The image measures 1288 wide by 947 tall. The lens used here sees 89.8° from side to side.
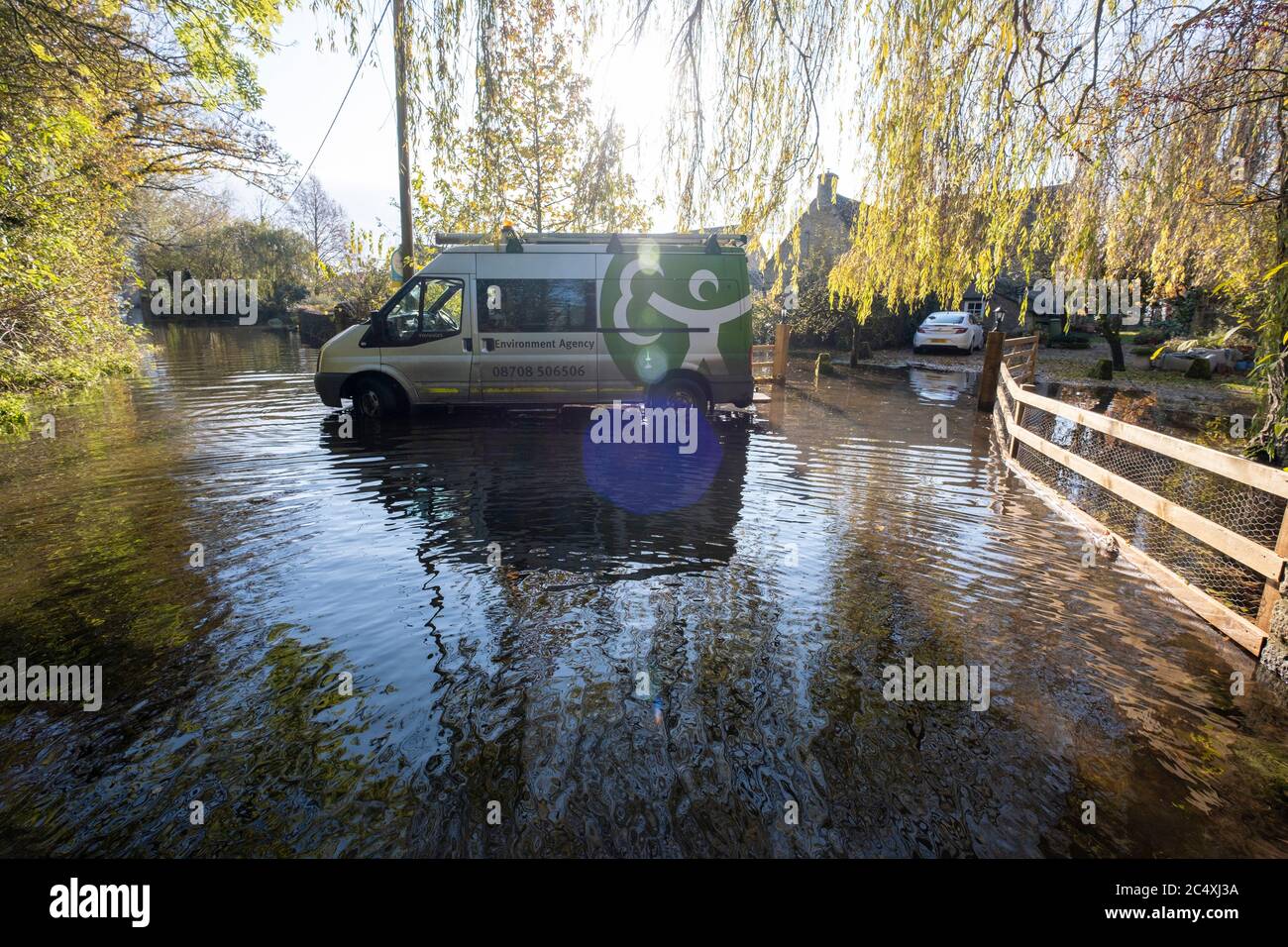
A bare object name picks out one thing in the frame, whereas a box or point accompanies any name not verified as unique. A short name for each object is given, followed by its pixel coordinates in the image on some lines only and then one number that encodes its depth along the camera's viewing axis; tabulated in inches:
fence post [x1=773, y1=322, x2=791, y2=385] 681.0
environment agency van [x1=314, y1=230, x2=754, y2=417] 394.6
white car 1058.1
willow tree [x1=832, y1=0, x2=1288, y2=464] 156.9
